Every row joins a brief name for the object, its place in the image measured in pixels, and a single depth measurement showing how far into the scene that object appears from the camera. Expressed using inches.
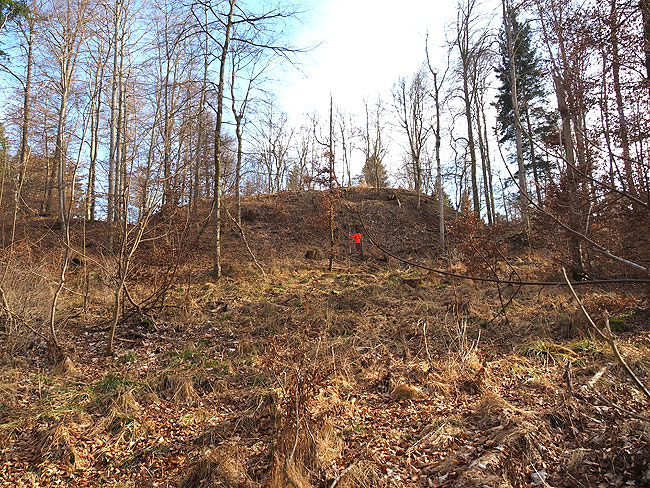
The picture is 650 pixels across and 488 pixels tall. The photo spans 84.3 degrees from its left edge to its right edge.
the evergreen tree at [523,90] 678.0
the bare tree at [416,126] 971.6
